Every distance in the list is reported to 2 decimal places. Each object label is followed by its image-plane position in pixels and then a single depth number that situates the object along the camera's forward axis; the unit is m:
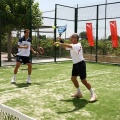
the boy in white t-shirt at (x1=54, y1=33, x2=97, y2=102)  6.15
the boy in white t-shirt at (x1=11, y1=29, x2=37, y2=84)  8.92
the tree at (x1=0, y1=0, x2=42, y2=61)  15.87
